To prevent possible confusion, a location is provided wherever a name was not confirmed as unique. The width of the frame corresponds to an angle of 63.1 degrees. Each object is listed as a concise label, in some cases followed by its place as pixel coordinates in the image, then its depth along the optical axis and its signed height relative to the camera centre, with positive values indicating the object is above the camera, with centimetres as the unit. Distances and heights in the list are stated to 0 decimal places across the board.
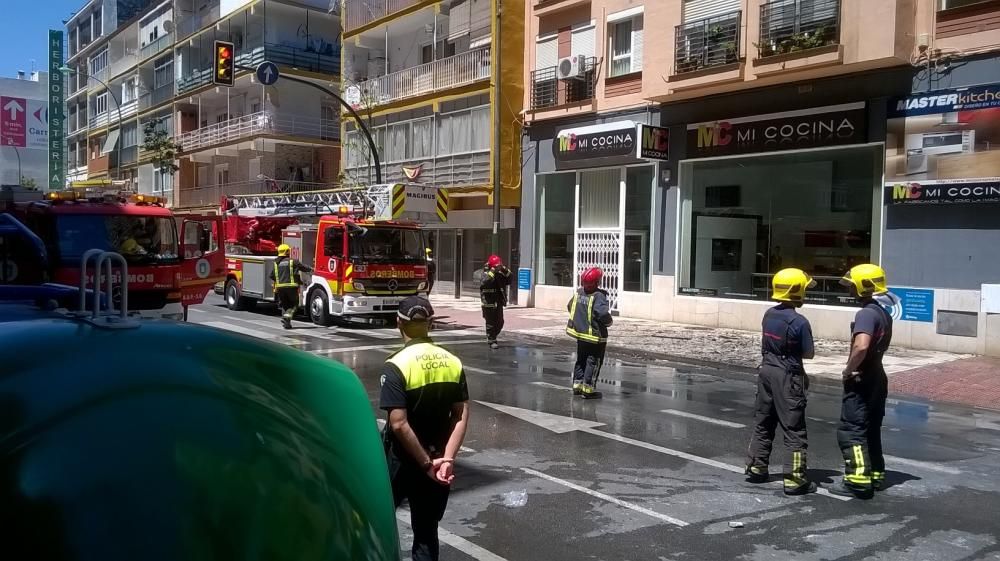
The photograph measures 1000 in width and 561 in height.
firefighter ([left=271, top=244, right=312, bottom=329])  1755 -80
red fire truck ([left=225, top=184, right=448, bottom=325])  1769 +6
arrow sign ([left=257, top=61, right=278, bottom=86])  2058 +448
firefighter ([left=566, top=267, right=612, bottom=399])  980 -89
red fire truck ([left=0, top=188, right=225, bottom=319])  1154 +10
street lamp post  5141 +565
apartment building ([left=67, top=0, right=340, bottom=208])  3750 +761
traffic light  1934 +438
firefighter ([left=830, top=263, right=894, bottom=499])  628 -104
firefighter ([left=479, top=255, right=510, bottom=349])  1501 -71
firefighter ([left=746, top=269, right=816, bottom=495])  637 -100
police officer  395 -86
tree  4088 +492
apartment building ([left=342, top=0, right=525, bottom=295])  2491 +487
